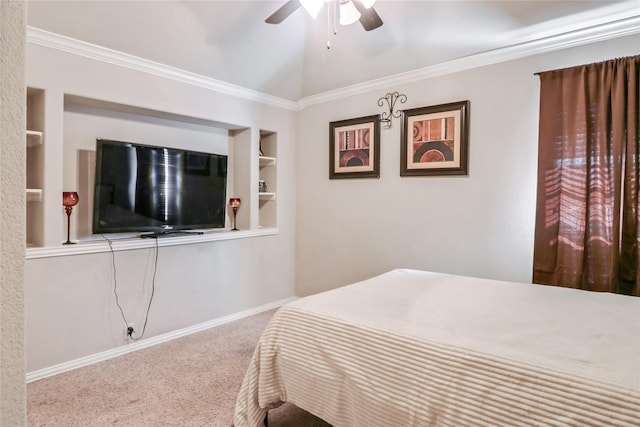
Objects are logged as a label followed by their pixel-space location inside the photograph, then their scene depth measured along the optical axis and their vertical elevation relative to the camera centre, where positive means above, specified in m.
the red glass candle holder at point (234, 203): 3.97 +0.01
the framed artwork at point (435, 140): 3.21 +0.62
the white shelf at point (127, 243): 2.59 -0.34
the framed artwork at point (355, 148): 3.80 +0.63
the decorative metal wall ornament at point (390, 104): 3.61 +1.04
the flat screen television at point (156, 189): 2.85 +0.12
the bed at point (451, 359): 1.16 -0.55
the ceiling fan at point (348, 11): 2.14 +1.22
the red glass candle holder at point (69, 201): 2.69 +0.00
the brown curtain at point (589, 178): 2.43 +0.23
